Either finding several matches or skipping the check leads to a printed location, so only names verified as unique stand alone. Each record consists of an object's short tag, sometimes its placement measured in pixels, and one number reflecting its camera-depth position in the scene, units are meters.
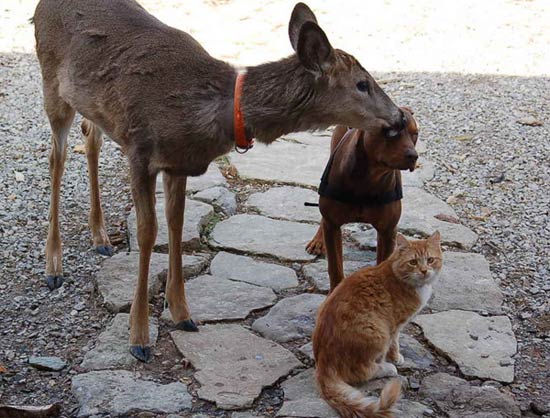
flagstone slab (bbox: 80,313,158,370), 4.61
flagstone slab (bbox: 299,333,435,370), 4.62
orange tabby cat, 4.12
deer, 4.33
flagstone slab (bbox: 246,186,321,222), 6.50
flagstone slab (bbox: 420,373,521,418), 4.21
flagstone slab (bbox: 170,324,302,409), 4.33
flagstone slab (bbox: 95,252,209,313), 5.21
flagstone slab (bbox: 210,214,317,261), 5.94
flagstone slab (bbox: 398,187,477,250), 6.19
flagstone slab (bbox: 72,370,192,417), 4.17
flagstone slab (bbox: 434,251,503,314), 5.30
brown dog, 4.66
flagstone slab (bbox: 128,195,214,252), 5.94
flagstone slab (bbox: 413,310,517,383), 4.62
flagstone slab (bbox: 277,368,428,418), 4.12
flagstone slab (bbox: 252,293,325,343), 4.92
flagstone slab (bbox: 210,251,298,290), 5.53
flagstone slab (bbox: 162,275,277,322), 5.13
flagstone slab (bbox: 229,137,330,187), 7.13
